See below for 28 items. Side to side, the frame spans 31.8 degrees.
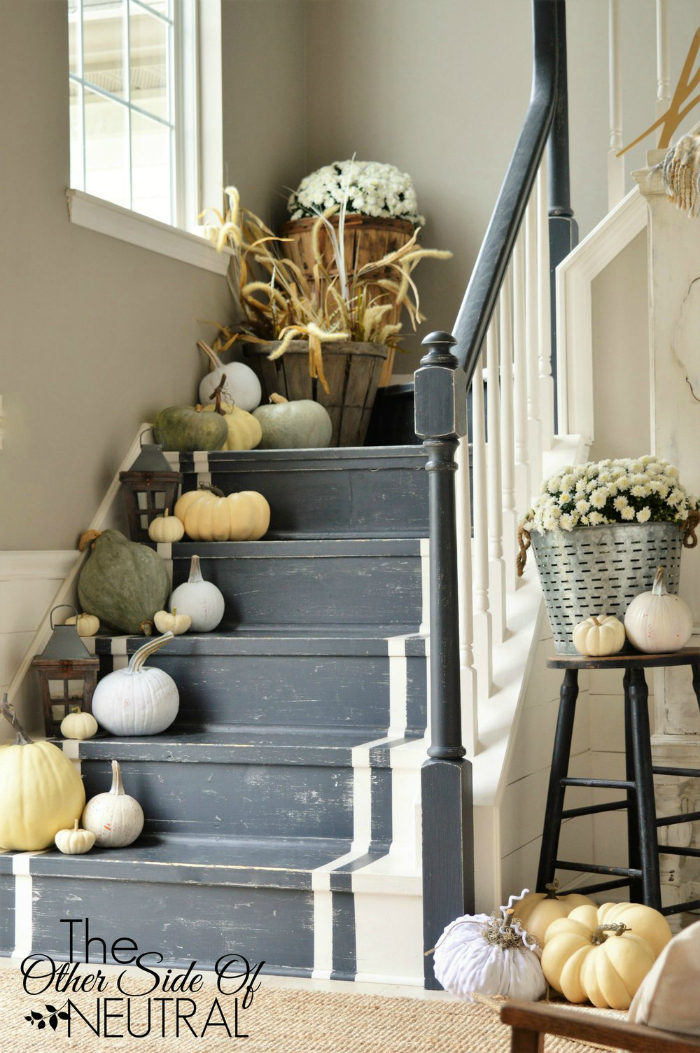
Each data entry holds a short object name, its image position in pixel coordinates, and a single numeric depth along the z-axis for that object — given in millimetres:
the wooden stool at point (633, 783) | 2463
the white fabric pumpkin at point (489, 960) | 2195
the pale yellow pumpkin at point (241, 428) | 3707
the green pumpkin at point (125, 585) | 3137
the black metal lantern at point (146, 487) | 3424
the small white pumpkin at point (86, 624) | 3109
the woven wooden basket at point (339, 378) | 3906
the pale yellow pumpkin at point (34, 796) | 2586
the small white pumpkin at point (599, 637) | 2510
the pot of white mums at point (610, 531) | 2562
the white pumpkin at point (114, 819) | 2623
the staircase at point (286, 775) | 2396
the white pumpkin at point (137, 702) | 2826
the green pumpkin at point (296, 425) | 3740
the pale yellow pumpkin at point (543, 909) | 2375
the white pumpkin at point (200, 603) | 3131
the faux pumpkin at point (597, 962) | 2182
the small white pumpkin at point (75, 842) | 2574
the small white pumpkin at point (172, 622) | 3094
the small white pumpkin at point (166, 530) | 3377
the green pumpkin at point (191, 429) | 3592
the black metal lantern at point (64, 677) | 2934
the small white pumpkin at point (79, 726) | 2844
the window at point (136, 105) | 3799
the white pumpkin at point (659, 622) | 2488
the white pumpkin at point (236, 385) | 3863
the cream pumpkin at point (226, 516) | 3346
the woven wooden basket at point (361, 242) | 4328
